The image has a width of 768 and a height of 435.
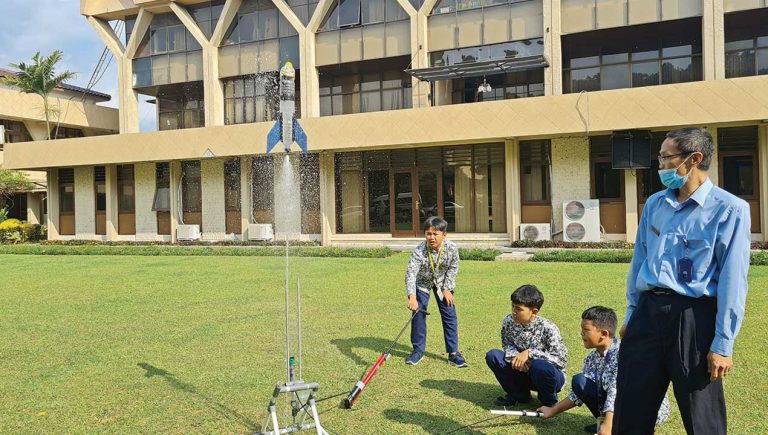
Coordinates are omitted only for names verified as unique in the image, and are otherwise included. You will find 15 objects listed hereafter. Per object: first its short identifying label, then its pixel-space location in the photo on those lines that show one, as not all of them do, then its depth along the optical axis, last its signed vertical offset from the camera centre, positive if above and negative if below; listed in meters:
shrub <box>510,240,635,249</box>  18.98 -0.94
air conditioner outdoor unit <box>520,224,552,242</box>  20.38 -0.54
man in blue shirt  2.97 -0.43
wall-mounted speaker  18.94 +1.97
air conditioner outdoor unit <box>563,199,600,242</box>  19.86 -0.18
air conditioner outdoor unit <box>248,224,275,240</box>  24.73 -0.38
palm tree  30.20 +7.47
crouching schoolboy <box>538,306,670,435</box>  4.12 -1.04
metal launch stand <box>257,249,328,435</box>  3.87 -1.18
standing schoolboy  6.14 -0.64
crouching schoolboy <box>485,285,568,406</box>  4.66 -1.09
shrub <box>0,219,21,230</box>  28.91 +0.21
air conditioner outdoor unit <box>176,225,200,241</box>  26.19 -0.33
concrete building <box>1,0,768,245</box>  19.06 +3.53
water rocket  4.18 +0.71
